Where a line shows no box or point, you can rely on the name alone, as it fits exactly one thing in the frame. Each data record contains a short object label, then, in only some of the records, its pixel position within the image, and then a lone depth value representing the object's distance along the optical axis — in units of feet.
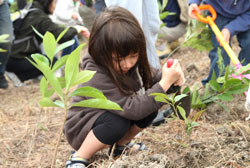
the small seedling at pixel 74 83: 4.79
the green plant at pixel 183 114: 5.60
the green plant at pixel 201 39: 7.87
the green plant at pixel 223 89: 6.63
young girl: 5.97
